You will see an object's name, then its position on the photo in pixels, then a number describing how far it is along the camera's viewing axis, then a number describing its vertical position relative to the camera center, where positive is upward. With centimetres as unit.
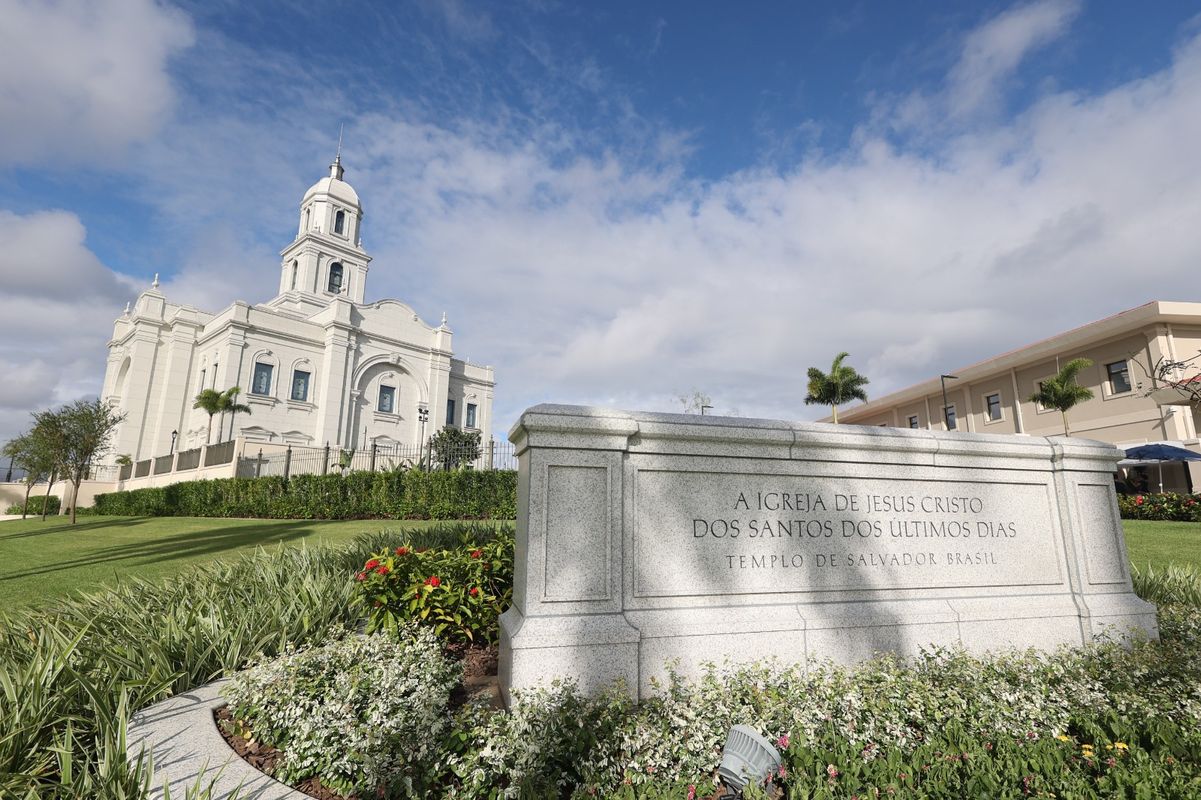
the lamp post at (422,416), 3631 +606
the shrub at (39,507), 3212 +10
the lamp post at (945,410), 2858 +490
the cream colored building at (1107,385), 2023 +531
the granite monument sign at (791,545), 383 -25
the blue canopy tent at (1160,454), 1716 +172
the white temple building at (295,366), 3409 +896
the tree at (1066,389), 2133 +446
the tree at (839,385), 3328 +713
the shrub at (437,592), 428 -62
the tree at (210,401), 2933 +536
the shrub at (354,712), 271 -101
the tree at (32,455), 2338 +234
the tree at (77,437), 2305 +279
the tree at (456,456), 1841 +175
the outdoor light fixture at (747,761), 266 -115
